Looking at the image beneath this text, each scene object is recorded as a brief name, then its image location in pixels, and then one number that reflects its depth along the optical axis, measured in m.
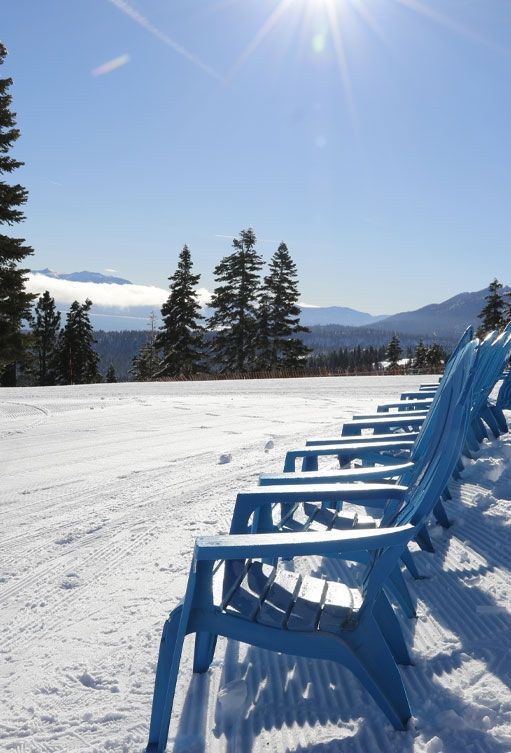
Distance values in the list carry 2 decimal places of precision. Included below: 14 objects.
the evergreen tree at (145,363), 54.09
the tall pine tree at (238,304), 41.19
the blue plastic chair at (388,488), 2.12
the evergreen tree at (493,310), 47.19
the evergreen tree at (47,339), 49.78
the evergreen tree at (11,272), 26.69
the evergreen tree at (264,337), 41.28
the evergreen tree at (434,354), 71.44
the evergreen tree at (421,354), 72.14
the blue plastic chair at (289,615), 1.62
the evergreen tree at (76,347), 47.75
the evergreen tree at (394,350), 70.19
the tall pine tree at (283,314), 41.41
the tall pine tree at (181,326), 40.66
